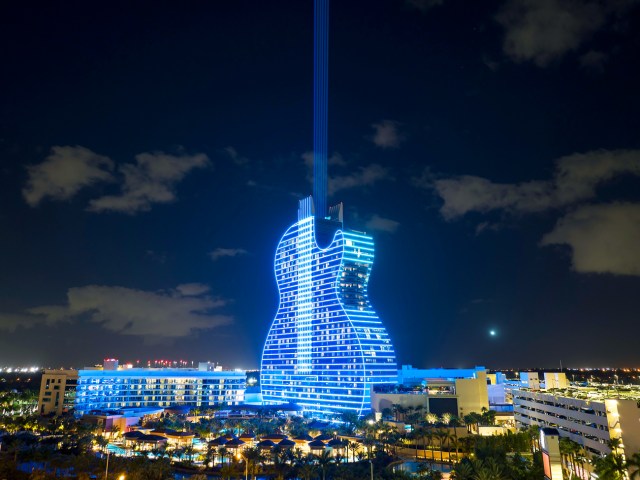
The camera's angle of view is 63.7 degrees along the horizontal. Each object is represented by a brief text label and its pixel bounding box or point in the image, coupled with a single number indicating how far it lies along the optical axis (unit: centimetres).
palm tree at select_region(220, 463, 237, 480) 7000
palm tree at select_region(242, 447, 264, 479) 7348
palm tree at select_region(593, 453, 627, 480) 5328
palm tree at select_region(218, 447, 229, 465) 8521
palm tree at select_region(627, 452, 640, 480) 5283
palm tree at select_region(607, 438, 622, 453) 6153
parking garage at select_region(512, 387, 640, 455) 6228
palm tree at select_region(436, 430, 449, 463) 8756
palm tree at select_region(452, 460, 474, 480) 6022
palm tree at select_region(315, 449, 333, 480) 7100
